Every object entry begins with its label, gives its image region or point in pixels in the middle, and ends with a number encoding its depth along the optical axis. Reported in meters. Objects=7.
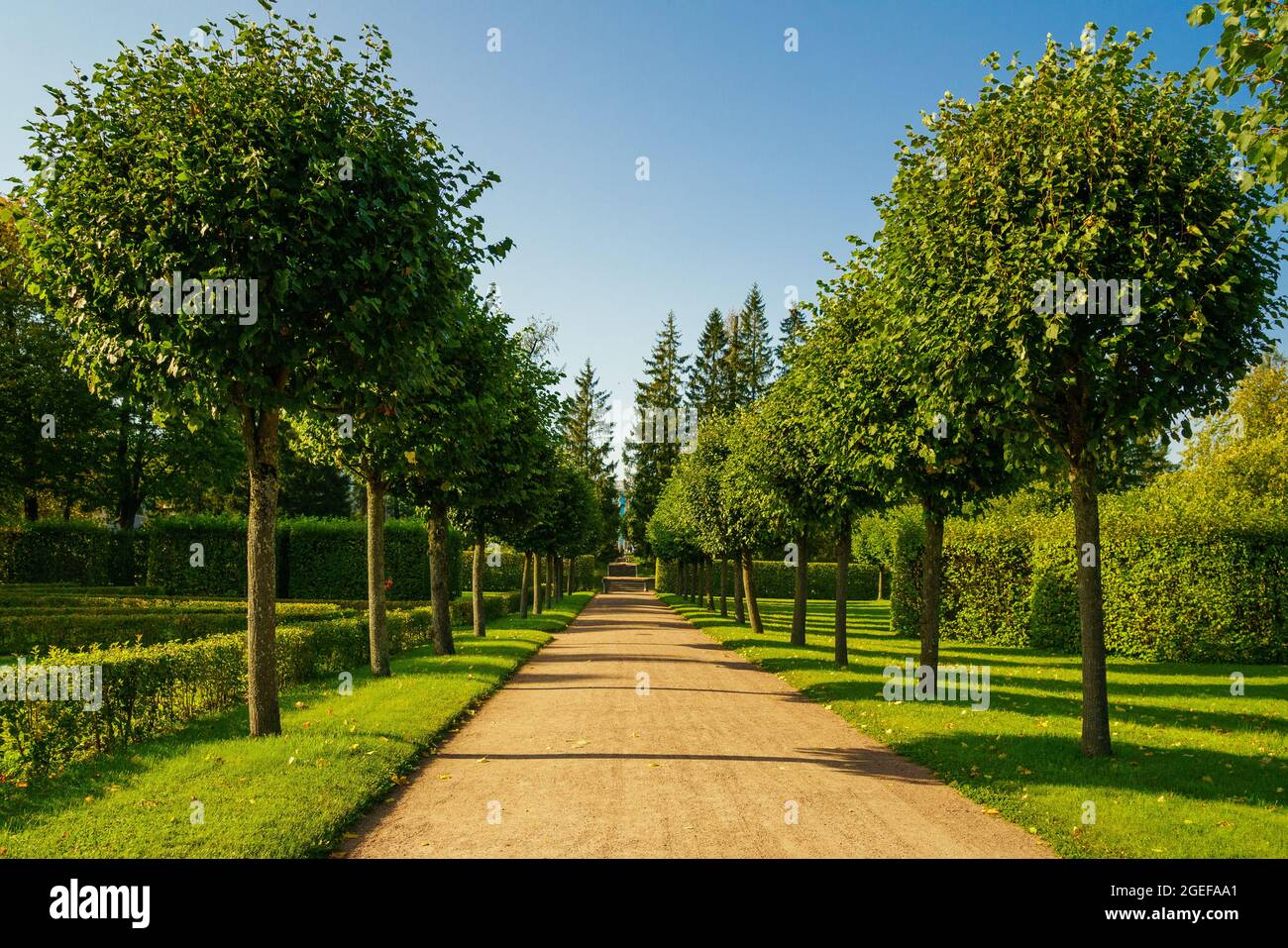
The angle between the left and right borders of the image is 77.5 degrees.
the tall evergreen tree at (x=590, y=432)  76.50
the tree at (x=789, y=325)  76.39
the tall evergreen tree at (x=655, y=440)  72.56
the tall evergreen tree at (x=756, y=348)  74.50
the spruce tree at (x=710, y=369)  73.56
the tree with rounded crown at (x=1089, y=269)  8.63
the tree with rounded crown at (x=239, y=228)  8.22
